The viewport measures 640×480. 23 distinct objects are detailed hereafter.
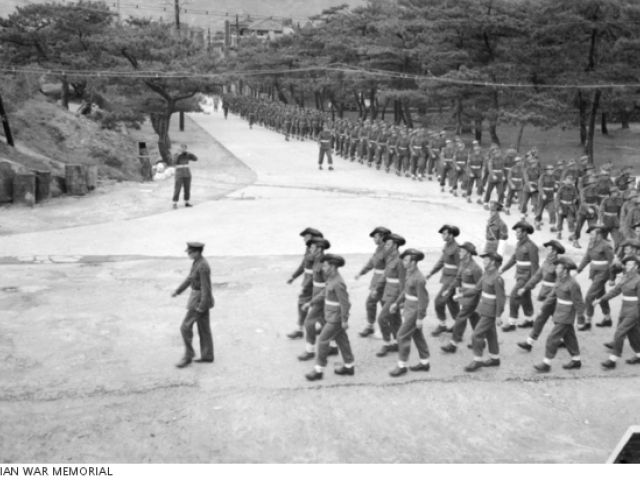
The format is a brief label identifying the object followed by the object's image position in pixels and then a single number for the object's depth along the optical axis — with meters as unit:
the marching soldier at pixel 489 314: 8.79
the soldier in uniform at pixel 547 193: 15.60
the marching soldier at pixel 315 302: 8.85
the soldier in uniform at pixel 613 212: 13.66
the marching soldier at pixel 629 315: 8.73
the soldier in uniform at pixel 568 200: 14.92
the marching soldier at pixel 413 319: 8.57
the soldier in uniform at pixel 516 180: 16.86
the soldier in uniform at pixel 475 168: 18.50
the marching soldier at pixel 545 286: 9.05
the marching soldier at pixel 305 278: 9.68
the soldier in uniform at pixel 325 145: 24.62
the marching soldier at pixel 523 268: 10.26
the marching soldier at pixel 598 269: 10.29
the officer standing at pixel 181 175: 17.23
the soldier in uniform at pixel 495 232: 11.64
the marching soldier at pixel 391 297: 9.24
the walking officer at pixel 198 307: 8.64
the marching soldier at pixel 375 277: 9.66
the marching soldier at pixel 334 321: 8.34
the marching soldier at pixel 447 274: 9.87
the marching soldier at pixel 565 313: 8.62
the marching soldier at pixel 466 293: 9.14
